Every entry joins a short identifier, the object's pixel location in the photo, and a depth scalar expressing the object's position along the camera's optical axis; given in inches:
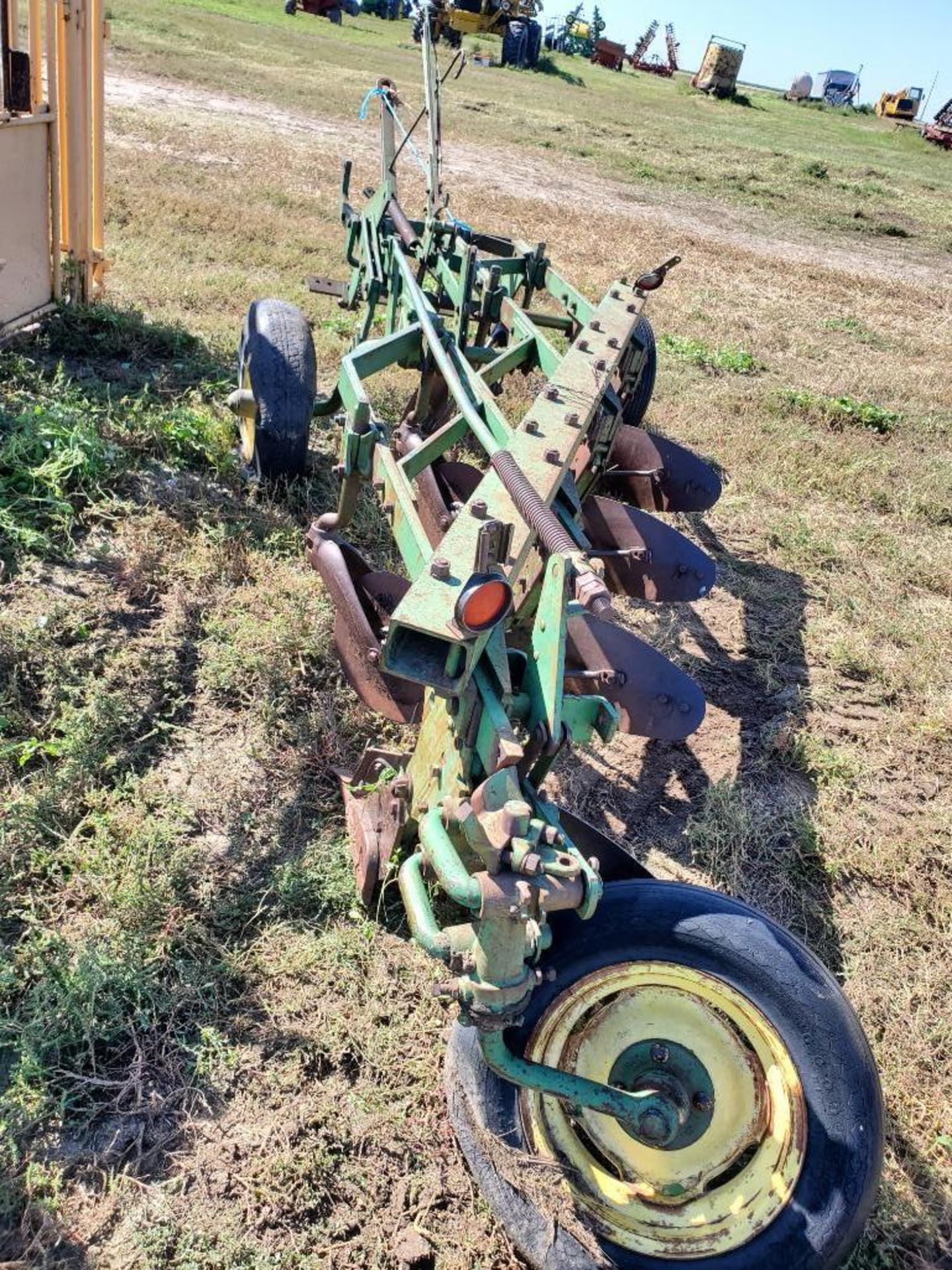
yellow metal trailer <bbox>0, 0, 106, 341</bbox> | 213.2
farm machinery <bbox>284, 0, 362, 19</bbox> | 1411.2
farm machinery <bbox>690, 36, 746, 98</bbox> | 1418.6
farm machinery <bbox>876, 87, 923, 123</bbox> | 1662.2
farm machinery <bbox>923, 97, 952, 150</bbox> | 1242.6
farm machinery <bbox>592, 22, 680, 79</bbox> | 1862.7
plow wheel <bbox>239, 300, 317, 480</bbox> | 179.9
